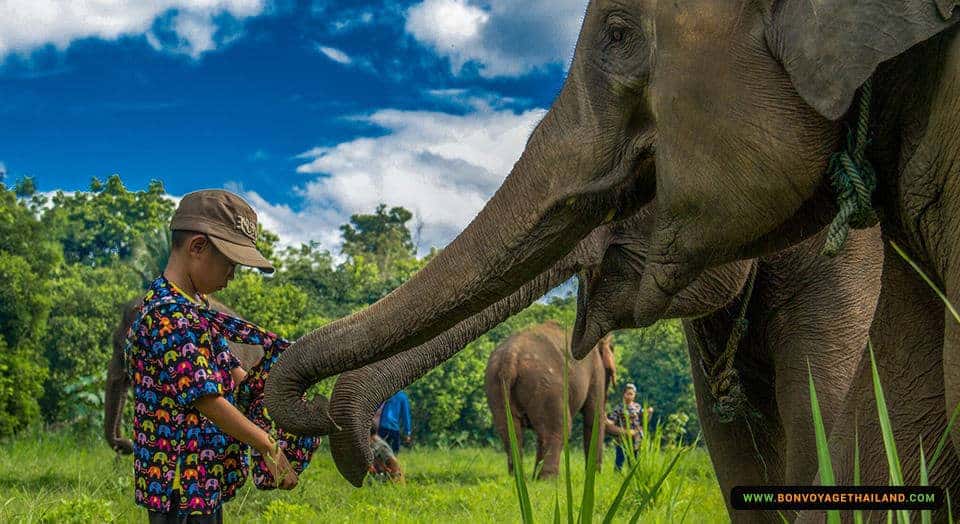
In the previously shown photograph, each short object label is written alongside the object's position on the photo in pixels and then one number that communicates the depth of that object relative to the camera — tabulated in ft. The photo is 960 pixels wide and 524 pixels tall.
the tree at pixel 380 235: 171.94
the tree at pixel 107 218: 157.79
